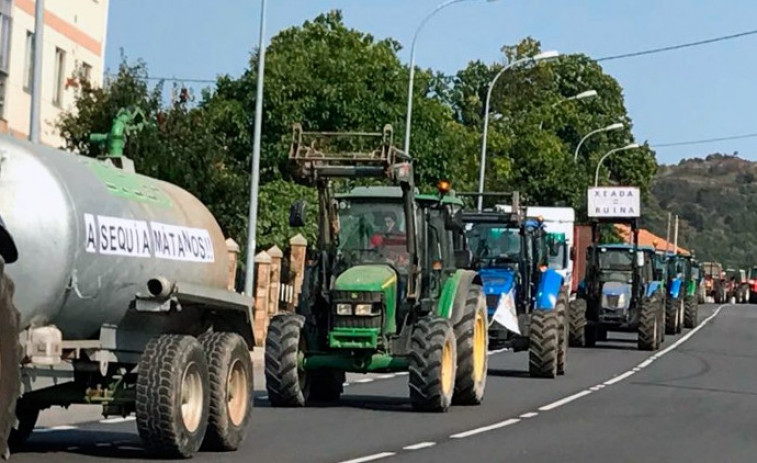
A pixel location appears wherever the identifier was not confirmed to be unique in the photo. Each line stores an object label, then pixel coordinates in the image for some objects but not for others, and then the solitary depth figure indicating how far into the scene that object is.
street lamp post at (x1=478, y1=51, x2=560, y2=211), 52.94
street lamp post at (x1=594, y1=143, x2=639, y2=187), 85.06
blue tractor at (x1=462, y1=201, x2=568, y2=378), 27.39
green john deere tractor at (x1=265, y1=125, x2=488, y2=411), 19.81
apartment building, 37.19
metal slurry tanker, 12.28
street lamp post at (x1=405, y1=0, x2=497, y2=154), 42.04
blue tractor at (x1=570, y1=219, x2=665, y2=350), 38.69
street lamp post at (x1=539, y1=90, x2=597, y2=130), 85.54
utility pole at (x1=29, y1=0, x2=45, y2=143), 23.56
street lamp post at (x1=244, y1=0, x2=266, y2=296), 31.91
